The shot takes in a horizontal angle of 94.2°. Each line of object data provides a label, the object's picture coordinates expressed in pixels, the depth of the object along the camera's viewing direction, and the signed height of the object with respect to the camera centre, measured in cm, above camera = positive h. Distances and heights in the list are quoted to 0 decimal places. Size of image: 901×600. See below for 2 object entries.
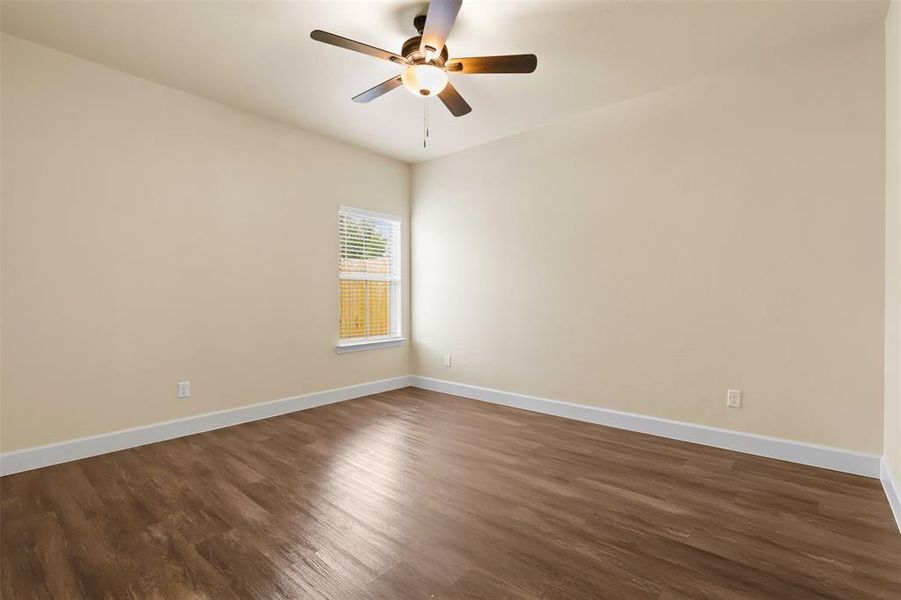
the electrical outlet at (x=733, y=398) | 293 -71
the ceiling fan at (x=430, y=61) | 213 +132
